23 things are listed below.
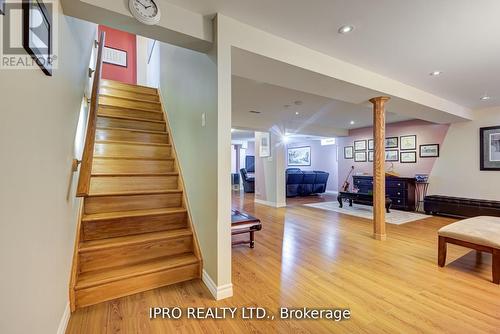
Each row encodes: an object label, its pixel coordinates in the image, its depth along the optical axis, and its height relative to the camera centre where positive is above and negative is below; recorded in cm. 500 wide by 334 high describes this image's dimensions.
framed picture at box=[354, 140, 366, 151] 752 +75
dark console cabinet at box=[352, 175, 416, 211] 582 -60
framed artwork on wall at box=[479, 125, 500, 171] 478 +42
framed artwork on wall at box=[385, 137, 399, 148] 661 +74
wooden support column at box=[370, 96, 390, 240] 344 -3
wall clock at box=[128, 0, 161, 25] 165 +113
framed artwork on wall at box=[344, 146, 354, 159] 794 +55
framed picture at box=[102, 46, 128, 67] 526 +256
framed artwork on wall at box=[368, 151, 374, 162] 723 +40
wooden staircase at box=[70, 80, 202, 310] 196 -53
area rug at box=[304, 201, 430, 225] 480 -103
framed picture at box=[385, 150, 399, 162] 662 +37
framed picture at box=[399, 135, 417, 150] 621 +69
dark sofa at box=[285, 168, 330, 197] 788 -52
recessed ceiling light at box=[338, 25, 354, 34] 208 +125
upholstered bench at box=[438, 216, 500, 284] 217 -68
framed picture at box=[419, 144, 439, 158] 576 +43
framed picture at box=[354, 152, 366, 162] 752 +37
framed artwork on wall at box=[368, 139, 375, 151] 726 +74
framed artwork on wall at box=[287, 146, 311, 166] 1070 +57
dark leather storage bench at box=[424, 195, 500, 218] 448 -79
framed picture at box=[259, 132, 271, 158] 648 +64
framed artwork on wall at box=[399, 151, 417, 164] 621 +29
